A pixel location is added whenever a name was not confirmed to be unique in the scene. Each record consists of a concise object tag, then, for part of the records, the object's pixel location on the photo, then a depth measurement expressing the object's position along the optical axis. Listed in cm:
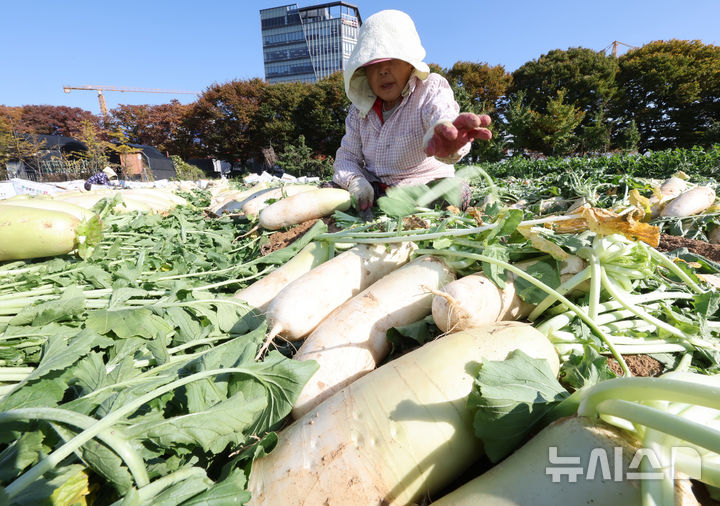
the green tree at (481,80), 2789
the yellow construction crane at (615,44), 4800
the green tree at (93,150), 2044
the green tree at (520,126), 2297
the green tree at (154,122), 3378
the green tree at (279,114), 2917
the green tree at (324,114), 2848
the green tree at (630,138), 2281
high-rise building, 5997
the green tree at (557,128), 2266
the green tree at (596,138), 2328
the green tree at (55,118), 3481
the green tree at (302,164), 2494
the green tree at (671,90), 2538
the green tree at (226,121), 3073
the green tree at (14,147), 1963
